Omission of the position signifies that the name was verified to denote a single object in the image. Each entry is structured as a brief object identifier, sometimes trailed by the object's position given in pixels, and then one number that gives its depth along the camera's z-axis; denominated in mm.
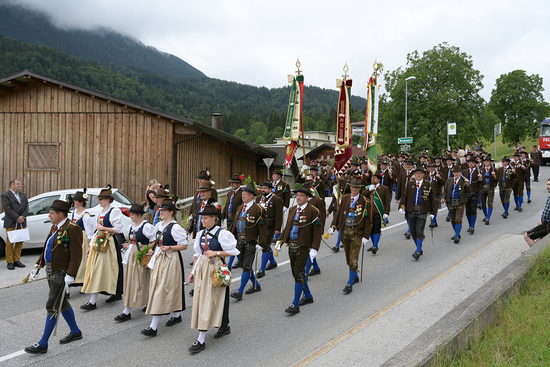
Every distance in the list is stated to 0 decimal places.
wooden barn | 16953
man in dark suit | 10188
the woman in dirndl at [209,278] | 5570
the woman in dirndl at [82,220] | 7602
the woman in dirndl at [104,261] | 7172
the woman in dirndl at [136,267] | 6652
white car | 11336
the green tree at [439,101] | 39031
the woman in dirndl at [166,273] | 5992
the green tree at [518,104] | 59031
